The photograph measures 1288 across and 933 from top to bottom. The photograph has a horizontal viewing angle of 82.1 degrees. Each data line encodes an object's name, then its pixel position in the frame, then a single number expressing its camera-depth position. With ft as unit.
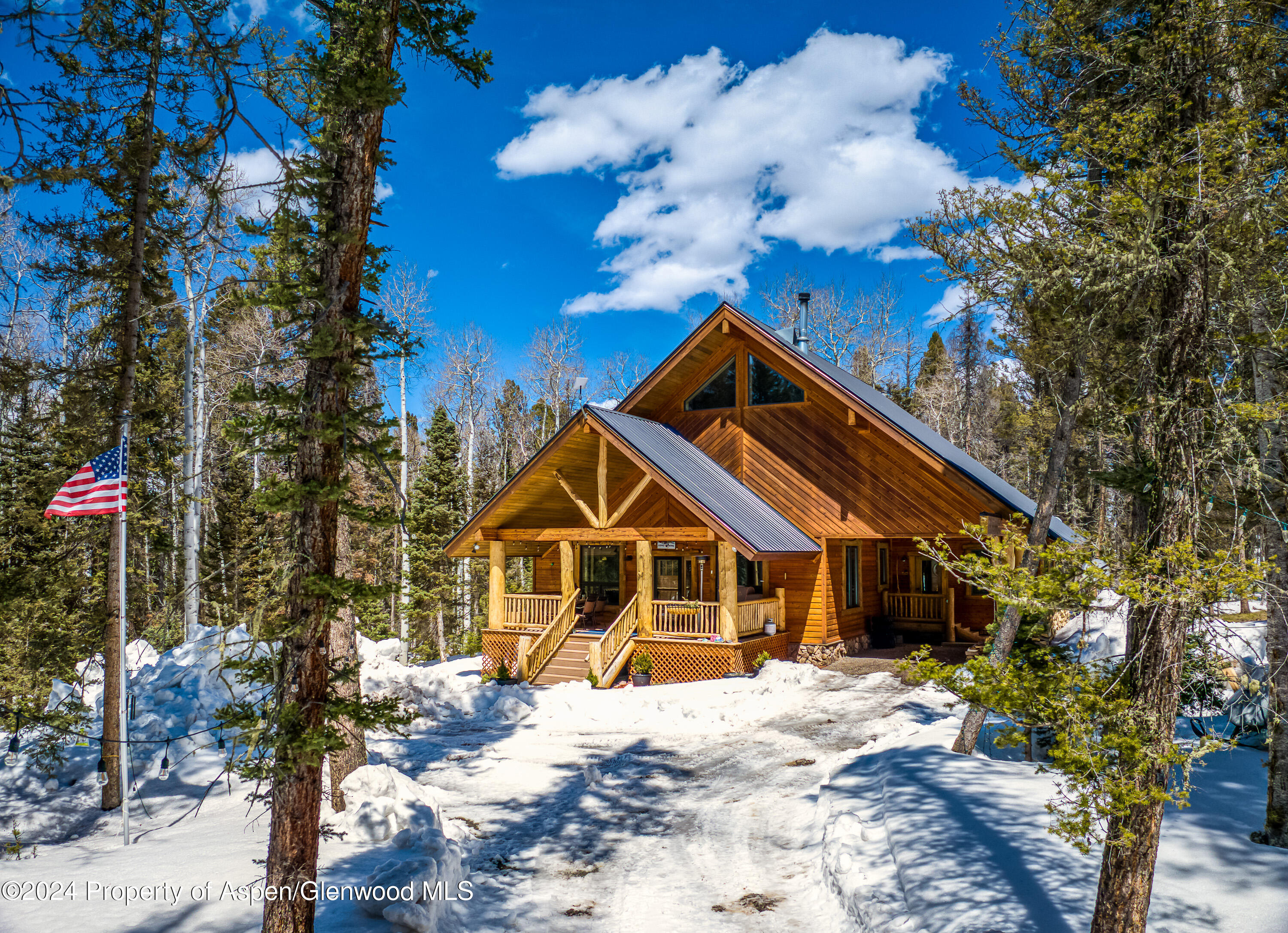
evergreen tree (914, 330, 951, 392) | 148.36
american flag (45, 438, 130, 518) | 29.76
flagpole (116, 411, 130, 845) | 29.68
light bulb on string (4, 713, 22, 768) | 33.40
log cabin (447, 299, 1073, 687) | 57.93
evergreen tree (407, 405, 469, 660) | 95.04
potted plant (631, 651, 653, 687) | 56.75
